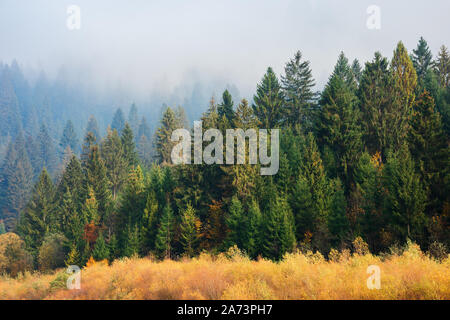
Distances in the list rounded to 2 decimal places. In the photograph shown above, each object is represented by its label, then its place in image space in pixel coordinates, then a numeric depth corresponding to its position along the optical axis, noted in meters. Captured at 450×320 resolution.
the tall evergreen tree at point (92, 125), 147.16
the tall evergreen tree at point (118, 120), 155.56
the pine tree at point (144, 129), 140.25
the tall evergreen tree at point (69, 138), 137.62
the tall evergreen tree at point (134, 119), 160.46
